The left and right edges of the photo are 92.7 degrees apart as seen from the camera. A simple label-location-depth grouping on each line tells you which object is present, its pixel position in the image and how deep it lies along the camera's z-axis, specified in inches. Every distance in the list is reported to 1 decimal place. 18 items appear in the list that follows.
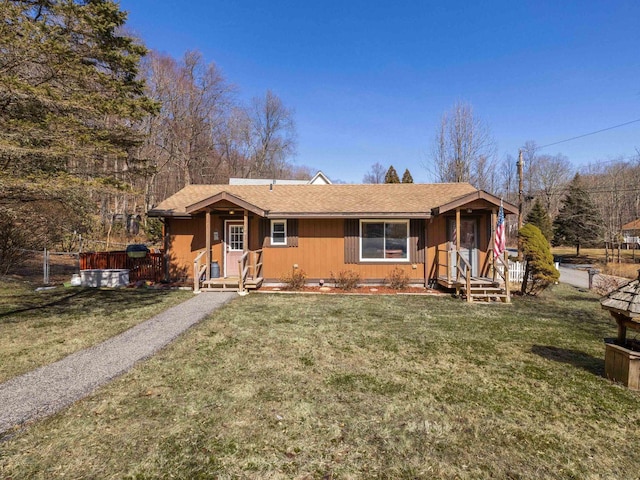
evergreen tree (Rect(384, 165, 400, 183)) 1170.0
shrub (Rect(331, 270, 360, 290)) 419.8
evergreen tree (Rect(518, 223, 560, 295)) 366.9
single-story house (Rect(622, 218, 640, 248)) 1106.7
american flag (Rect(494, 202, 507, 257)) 356.8
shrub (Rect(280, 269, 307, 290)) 421.7
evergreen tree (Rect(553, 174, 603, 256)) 1044.4
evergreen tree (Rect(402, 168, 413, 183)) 1187.9
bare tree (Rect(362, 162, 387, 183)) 2245.6
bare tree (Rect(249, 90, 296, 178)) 1443.2
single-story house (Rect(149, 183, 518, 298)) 417.1
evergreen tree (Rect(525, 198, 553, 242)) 1170.0
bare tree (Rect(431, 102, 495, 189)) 925.8
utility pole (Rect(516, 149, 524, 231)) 627.3
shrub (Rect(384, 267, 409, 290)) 420.2
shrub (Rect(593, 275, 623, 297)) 400.4
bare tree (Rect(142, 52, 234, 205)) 1013.2
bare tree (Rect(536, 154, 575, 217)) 1525.6
